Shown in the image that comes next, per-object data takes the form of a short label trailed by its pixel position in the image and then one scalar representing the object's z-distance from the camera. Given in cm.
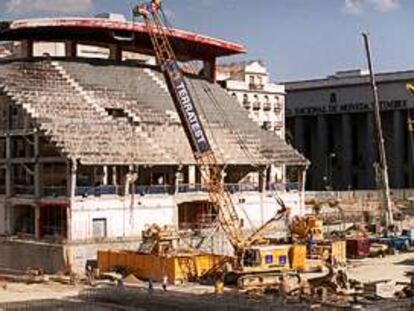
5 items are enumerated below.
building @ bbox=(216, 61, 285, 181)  12606
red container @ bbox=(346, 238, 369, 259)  7912
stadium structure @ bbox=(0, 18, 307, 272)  7375
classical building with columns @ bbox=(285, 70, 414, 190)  14150
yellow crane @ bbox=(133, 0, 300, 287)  6203
